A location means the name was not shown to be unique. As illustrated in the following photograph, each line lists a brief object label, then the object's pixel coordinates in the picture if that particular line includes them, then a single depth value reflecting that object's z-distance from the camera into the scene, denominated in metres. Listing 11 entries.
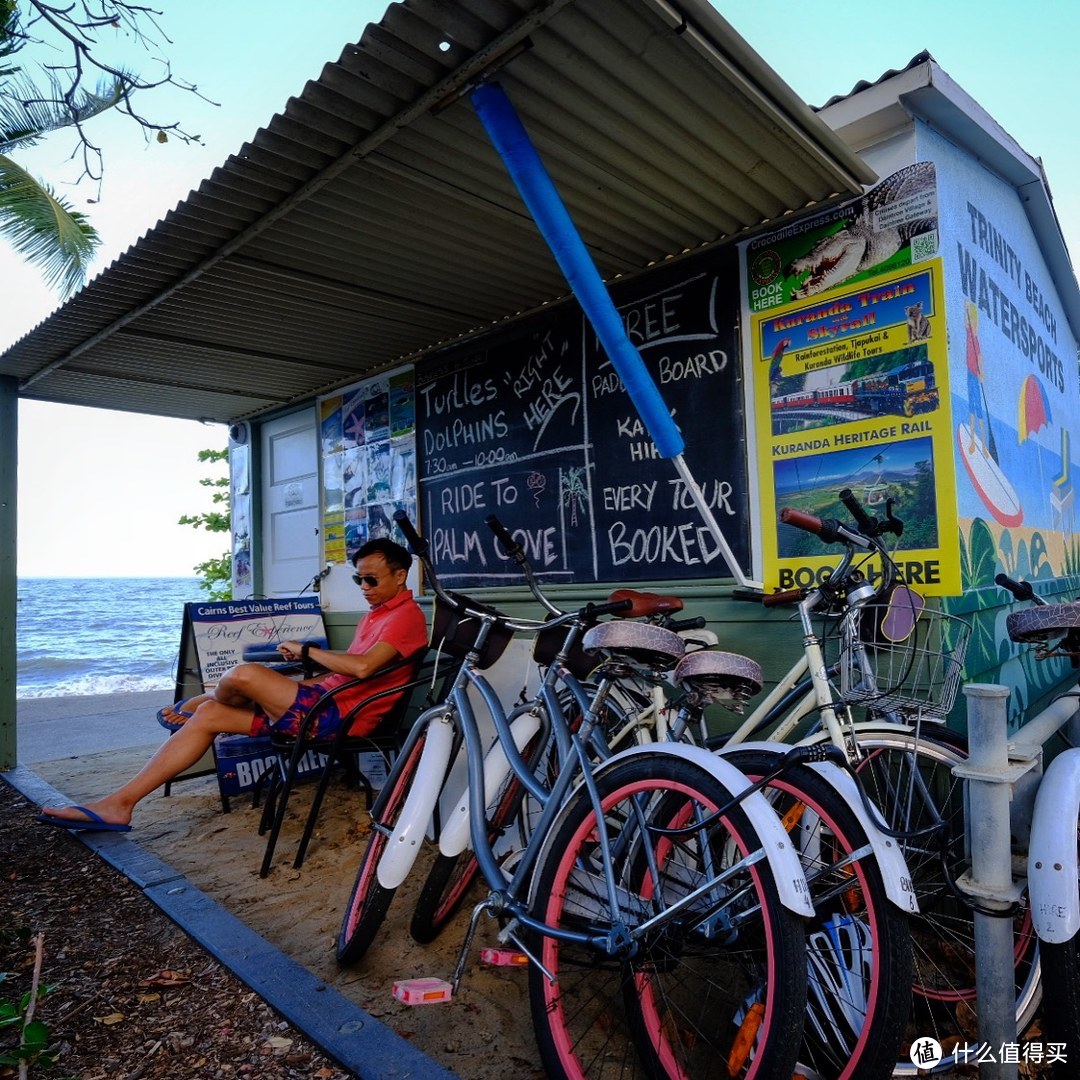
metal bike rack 1.62
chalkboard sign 3.68
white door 6.50
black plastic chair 3.40
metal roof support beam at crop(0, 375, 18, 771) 5.39
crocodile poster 3.08
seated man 3.69
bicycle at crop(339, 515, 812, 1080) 1.68
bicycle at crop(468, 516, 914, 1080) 1.68
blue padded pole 2.41
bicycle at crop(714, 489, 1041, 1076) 2.20
